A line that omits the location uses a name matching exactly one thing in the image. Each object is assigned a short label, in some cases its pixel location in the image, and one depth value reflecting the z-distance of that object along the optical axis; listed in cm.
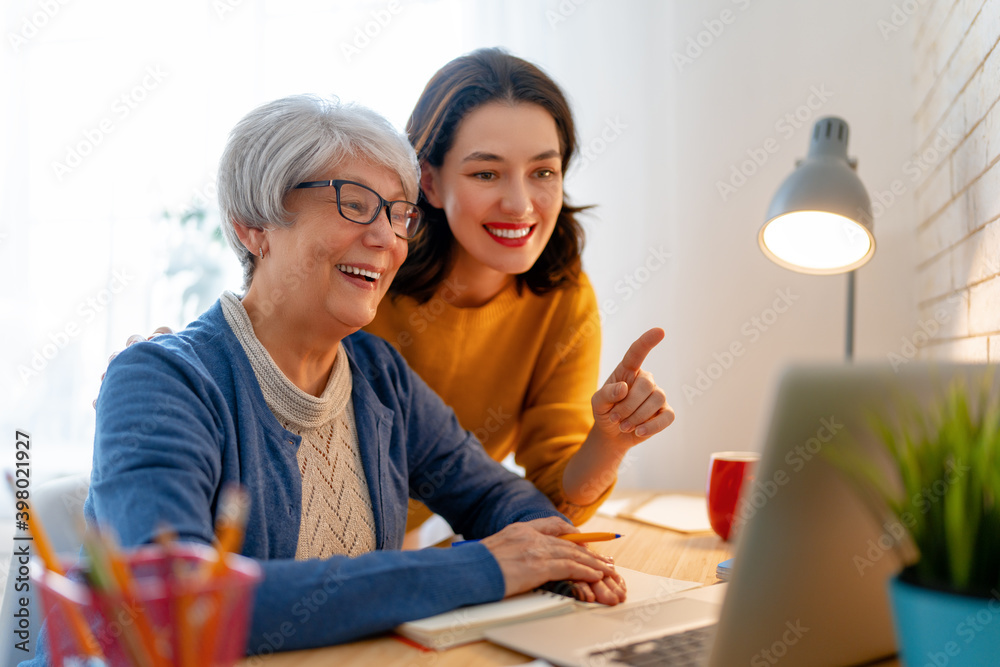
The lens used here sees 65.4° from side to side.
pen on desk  96
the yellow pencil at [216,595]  45
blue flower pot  48
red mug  127
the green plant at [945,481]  48
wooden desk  71
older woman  77
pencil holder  44
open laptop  49
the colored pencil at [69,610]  44
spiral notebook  75
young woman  140
